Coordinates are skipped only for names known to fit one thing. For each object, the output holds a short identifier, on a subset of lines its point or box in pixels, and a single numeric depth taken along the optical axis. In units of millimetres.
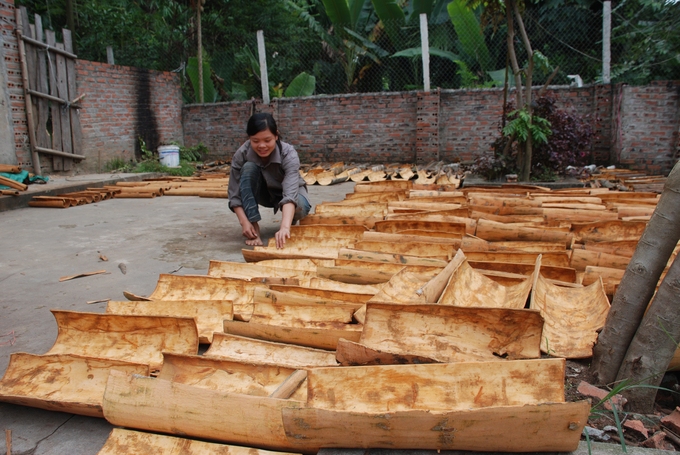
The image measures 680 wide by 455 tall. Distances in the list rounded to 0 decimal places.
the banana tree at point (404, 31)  10117
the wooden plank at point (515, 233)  2695
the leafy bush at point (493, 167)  5840
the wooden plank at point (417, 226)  2920
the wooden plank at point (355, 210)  3637
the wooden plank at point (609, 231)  2775
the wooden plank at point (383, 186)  4688
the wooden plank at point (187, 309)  1860
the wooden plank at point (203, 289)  2109
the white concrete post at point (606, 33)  7434
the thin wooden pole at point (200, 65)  10196
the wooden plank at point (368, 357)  1281
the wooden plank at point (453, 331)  1407
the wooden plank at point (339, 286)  2074
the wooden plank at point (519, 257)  2369
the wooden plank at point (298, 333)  1607
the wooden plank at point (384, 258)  2352
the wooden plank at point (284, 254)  2643
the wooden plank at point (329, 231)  2969
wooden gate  6590
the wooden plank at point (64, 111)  7227
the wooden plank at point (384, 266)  2201
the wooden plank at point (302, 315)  1776
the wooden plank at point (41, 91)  6793
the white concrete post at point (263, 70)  9242
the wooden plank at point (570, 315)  1565
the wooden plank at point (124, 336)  1618
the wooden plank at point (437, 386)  1180
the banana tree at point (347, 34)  10312
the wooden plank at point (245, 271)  2359
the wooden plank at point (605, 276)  2070
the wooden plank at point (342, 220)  3248
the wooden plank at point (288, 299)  1860
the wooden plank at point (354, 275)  2234
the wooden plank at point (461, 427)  1035
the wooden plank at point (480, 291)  1809
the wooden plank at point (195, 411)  1137
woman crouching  3082
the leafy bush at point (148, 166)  8219
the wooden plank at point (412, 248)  2504
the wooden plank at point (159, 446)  1119
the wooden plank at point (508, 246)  2582
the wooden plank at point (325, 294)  1934
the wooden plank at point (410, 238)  2658
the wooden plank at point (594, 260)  2299
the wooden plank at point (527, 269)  2168
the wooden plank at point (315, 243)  2818
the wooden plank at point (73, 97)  7449
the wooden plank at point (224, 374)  1336
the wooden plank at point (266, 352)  1510
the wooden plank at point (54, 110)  7000
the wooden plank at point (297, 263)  2438
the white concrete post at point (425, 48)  8258
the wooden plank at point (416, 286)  1807
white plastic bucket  8602
